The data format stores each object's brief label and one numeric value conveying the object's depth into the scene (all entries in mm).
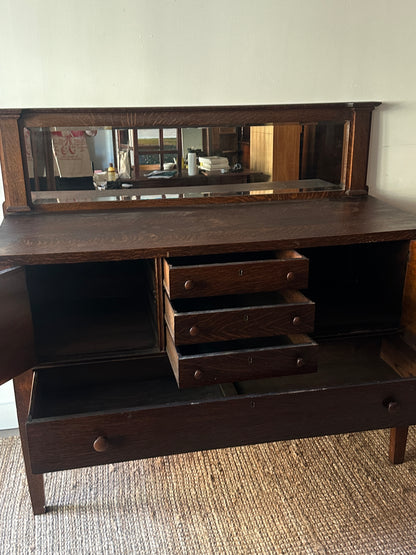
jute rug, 1378
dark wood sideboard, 1219
